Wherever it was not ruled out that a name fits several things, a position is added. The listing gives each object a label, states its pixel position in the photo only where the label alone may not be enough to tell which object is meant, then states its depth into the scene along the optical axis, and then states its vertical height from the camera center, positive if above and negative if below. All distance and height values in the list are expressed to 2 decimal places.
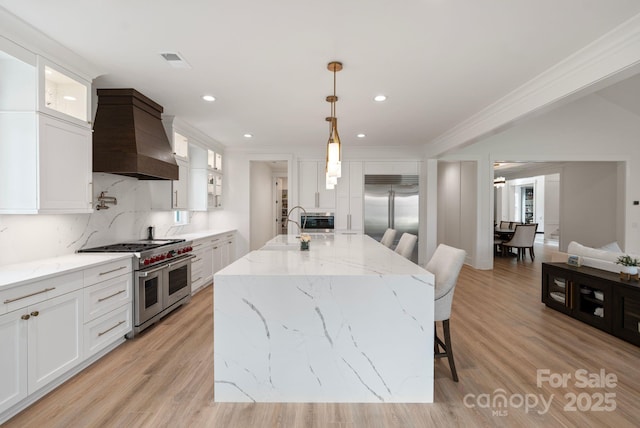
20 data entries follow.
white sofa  3.43 -0.51
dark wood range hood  3.05 +0.77
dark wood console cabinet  2.92 -0.92
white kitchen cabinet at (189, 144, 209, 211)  5.33 +0.56
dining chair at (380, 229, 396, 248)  4.18 -0.37
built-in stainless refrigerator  6.45 +0.13
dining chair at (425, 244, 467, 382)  2.21 -0.56
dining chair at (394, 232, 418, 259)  3.33 -0.38
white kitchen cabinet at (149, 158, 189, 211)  4.18 +0.22
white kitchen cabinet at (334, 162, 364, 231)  6.52 +0.27
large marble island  2.00 -0.82
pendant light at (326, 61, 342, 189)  2.75 +0.56
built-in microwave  6.54 -0.21
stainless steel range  3.05 -0.72
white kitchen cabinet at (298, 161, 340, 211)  6.50 +0.50
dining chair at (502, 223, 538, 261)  7.50 -0.60
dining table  8.12 -0.60
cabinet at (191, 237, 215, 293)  4.42 -0.80
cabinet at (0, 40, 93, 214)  2.25 +0.54
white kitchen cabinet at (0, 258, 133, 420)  1.84 -0.82
